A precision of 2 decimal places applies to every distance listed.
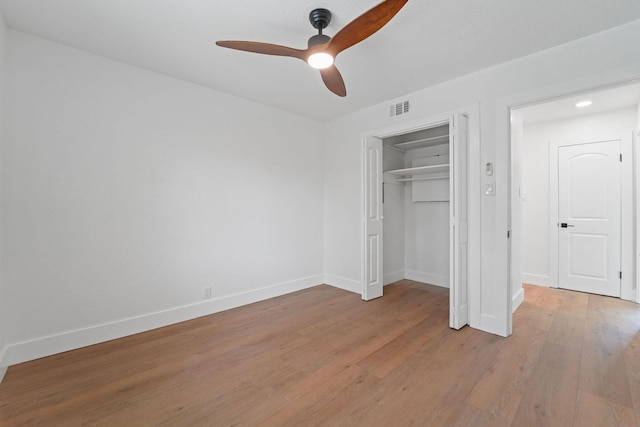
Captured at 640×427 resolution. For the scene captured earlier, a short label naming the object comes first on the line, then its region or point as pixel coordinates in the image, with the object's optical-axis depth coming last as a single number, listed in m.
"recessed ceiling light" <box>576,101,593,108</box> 3.51
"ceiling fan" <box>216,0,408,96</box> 1.63
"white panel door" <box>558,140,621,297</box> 3.83
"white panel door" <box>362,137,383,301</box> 3.81
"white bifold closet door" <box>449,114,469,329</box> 2.90
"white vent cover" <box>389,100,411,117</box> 3.46
